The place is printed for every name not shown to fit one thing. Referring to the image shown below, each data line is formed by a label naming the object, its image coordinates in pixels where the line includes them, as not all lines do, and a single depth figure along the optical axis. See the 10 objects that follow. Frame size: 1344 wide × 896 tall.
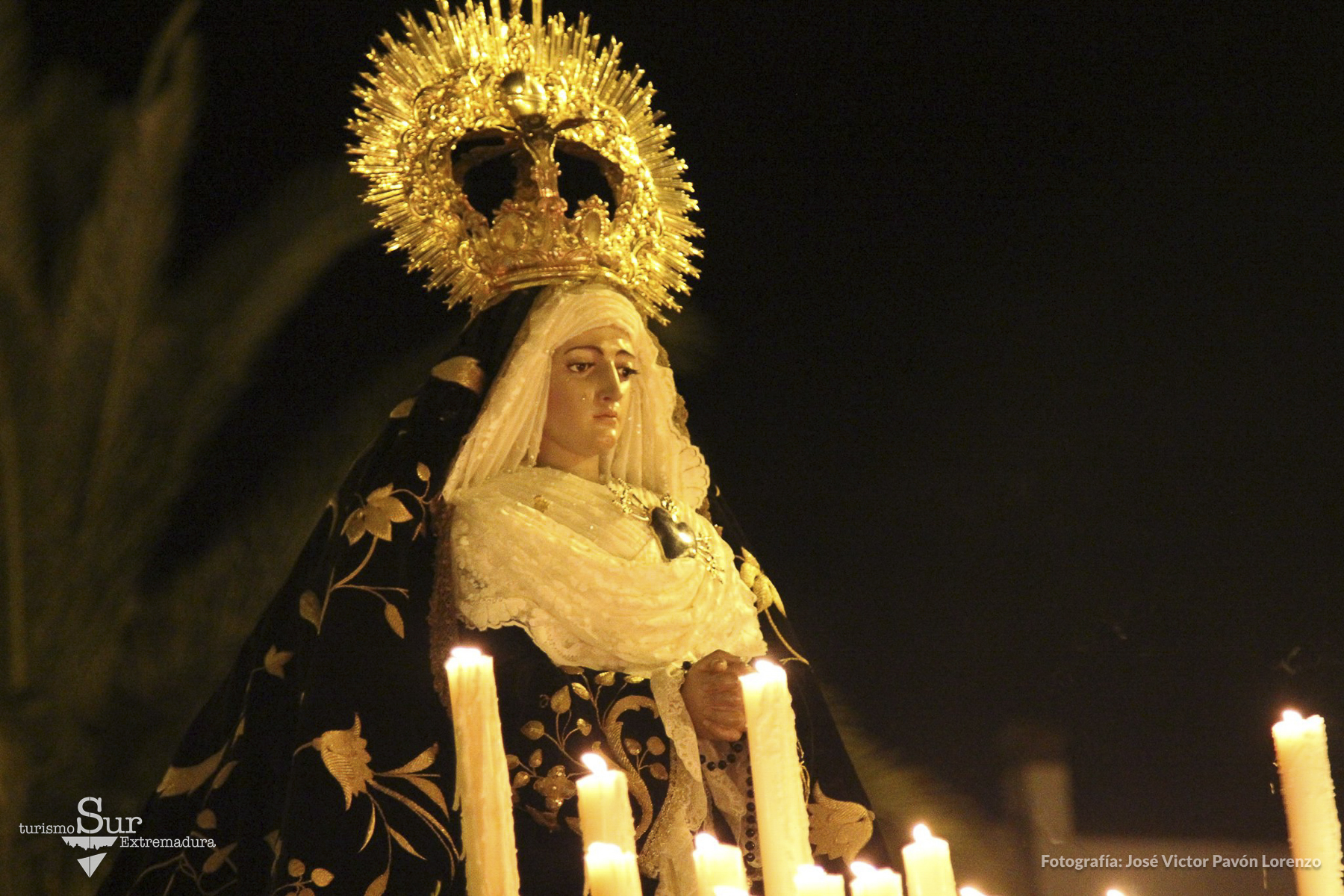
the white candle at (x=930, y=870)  5.48
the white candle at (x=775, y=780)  5.57
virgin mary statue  9.36
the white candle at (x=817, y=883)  4.86
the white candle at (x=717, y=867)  5.73
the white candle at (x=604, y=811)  6.63
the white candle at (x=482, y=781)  6.11
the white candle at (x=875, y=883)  5.05
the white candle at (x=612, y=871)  5.69
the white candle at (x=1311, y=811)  5.26
